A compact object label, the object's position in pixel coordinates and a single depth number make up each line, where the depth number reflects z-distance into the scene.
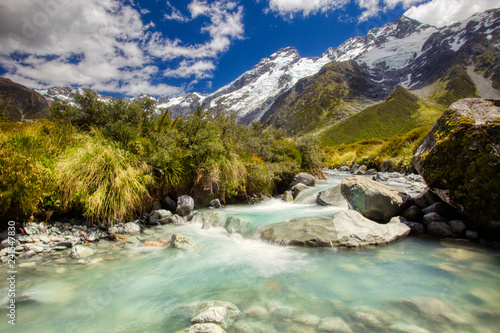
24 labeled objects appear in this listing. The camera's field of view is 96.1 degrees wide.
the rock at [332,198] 10.32
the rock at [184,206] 9.03
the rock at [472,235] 5.75
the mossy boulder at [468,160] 5.25
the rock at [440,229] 6.21
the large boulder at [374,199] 7.40
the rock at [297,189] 13.17
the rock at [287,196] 12.69
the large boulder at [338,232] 6.04
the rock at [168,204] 9.32
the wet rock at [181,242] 6.27
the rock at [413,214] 7.27
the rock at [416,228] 6.67
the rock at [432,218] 6.58
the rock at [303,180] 15.31
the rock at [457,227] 6.09
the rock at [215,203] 10.47
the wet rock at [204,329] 2.67
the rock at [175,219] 8.38
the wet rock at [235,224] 7.71
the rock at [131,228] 6.99
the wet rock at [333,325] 2.92
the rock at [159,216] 8.09
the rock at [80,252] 5.38
